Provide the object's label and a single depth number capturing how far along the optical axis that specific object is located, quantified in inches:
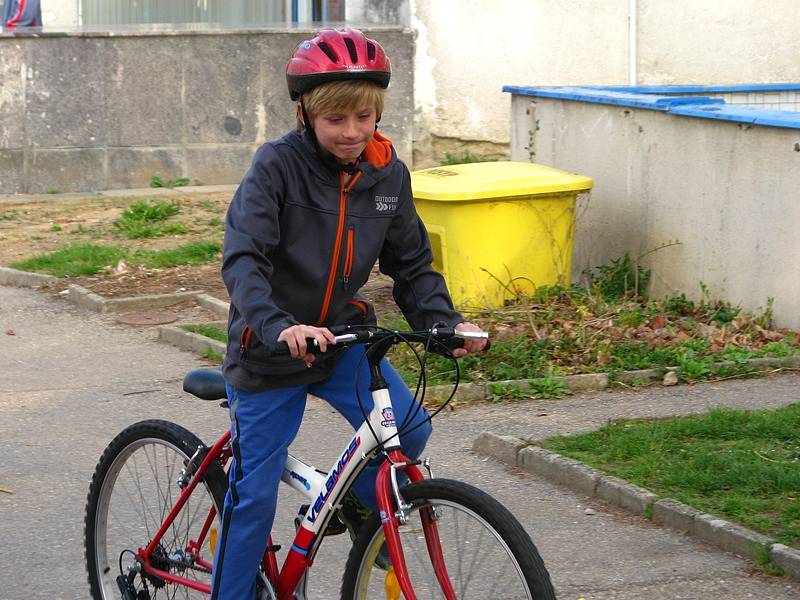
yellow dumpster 352.5
